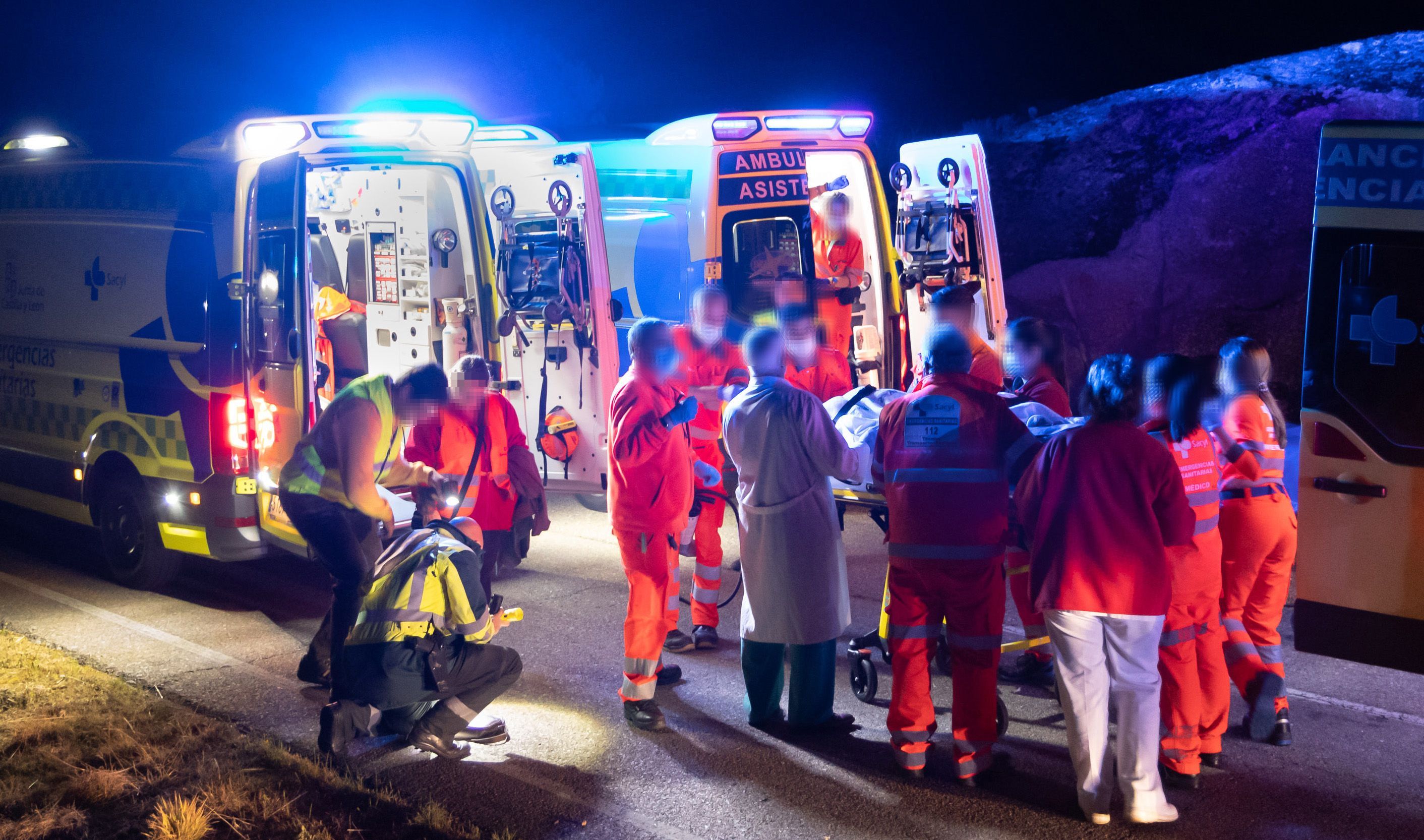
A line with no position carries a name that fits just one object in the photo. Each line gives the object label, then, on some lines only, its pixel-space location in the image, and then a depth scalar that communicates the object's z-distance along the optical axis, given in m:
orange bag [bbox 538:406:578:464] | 7.45
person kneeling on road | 4.13
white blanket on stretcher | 4.62
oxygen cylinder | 7.53
